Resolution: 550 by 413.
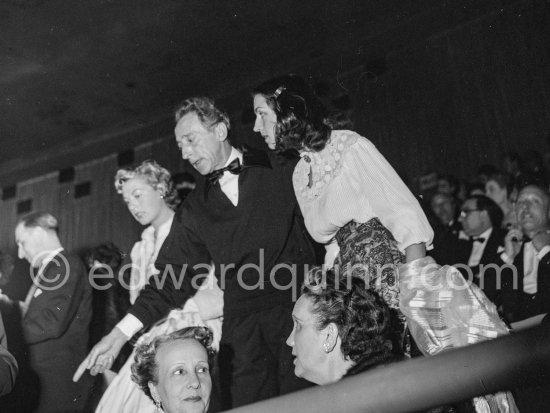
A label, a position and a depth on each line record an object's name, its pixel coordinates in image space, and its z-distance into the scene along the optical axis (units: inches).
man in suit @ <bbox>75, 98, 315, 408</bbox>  101.0
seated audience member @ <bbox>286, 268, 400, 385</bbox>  76.2
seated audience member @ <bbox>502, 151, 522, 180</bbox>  195.9
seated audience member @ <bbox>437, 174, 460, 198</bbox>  209.0
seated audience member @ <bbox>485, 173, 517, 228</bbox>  181.3
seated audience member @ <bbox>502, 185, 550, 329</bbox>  136.0
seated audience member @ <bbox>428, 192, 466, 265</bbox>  157.5
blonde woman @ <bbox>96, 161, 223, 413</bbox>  123.6
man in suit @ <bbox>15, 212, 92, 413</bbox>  138.2
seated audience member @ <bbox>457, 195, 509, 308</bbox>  151.3
